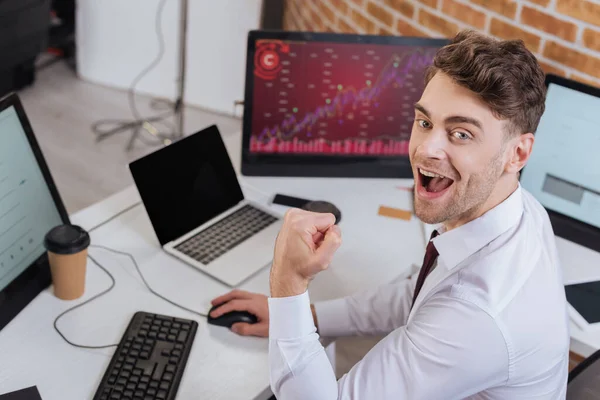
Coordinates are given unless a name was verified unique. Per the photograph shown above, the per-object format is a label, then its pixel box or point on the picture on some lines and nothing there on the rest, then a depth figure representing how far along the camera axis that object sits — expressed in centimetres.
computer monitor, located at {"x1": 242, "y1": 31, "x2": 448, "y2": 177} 195
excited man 120
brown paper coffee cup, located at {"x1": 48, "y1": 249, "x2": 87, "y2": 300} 152
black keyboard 135
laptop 170
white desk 139
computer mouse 153
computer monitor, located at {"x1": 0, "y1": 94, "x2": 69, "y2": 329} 149
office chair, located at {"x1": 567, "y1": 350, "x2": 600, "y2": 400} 129
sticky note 196
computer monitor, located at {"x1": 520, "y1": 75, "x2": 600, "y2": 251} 180
